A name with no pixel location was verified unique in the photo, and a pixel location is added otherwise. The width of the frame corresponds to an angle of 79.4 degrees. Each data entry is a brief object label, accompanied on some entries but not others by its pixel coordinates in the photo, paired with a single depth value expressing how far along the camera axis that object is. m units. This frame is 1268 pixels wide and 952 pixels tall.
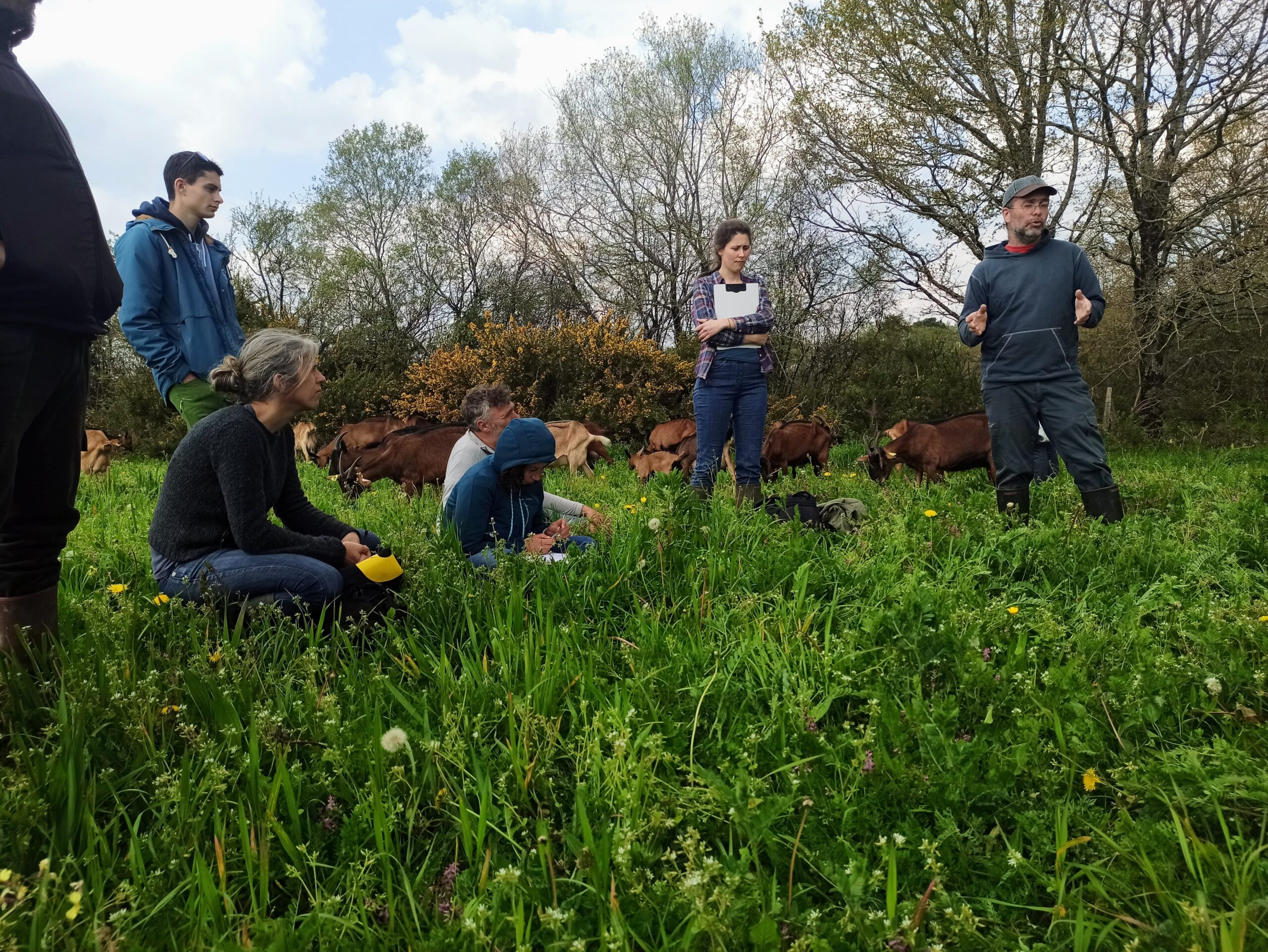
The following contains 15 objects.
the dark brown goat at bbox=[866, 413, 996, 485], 7.75
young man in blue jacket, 3.93
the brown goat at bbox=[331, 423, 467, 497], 7.38
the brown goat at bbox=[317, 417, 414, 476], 10.02
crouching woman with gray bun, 3.04
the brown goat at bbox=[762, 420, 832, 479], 9.61
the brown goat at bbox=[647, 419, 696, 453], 10.95
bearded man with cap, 4.79
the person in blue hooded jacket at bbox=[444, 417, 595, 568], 3.94
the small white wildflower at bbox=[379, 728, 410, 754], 2.03
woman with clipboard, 5.32
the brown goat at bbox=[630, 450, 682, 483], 9.95
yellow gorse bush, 13.18
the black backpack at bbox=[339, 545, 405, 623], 3.16
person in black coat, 2.14
